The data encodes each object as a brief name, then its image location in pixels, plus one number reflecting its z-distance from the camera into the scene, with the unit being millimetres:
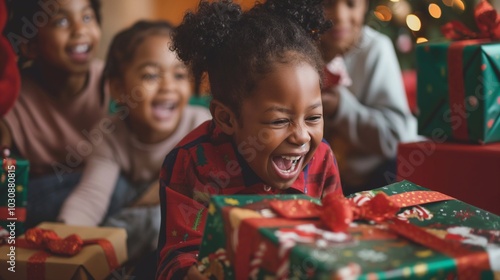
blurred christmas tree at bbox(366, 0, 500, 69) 1885
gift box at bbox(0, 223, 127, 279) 1168
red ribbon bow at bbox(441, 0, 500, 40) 1299
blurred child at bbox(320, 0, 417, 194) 1669
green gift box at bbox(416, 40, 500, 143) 1240
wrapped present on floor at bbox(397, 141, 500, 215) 1206
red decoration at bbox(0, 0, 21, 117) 1431
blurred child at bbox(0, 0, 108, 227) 1665
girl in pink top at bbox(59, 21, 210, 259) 1684
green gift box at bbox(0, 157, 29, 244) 1306
